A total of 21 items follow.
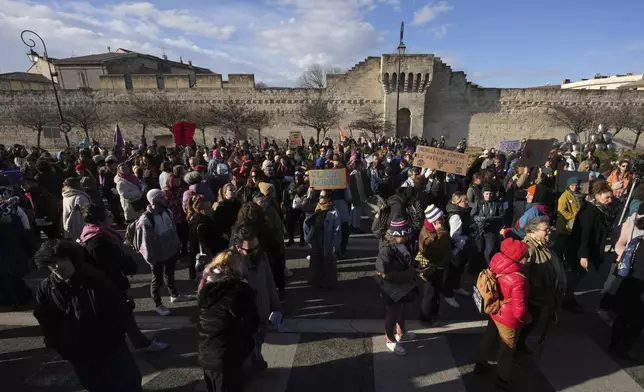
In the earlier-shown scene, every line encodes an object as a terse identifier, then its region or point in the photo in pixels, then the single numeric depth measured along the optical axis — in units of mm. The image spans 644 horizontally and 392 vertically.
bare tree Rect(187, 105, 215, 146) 29156
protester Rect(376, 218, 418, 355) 3508
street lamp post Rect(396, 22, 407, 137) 18141
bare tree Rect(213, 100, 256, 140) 27453
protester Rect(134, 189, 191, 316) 4168
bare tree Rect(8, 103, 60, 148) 27145
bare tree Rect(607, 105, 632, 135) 26906
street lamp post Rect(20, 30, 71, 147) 15280
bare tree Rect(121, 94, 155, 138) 27431
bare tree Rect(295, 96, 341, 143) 29688
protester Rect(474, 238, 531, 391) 2838
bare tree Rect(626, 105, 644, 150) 27047
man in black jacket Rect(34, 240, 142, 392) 2381
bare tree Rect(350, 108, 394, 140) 30047
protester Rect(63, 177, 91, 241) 5270
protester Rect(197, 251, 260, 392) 2357
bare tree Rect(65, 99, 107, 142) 28166
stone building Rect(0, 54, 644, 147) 30391
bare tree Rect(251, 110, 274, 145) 28558
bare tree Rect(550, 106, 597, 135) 28266
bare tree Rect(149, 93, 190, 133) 26594
